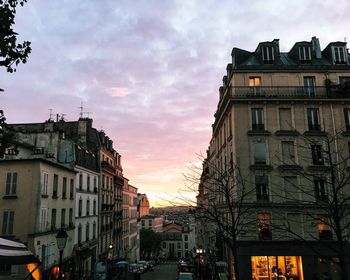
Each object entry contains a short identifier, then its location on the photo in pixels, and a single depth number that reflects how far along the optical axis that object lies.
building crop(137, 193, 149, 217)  149.44
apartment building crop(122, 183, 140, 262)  60.14
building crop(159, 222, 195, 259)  133.12
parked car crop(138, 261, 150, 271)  53.22
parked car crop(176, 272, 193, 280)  29.64
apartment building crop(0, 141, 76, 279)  22.66
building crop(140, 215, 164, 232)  141.62
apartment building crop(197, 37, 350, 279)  27.38
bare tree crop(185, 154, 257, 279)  26.92
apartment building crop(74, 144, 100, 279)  33.41
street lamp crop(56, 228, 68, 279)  12.34
